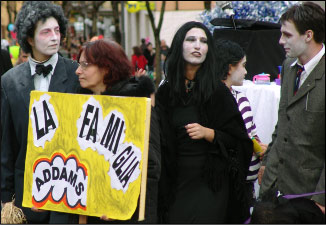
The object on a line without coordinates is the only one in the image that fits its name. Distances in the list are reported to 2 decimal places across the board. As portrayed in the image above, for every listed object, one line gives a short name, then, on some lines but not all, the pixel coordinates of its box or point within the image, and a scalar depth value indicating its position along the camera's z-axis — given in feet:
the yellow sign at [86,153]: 20.64
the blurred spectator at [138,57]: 126.72
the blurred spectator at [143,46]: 158.85
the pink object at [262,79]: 44.05
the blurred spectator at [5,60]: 40.17
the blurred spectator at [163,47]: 134.97
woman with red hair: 21.87
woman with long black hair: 25.18
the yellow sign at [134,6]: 157.36
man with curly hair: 24.91
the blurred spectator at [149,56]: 146.20
